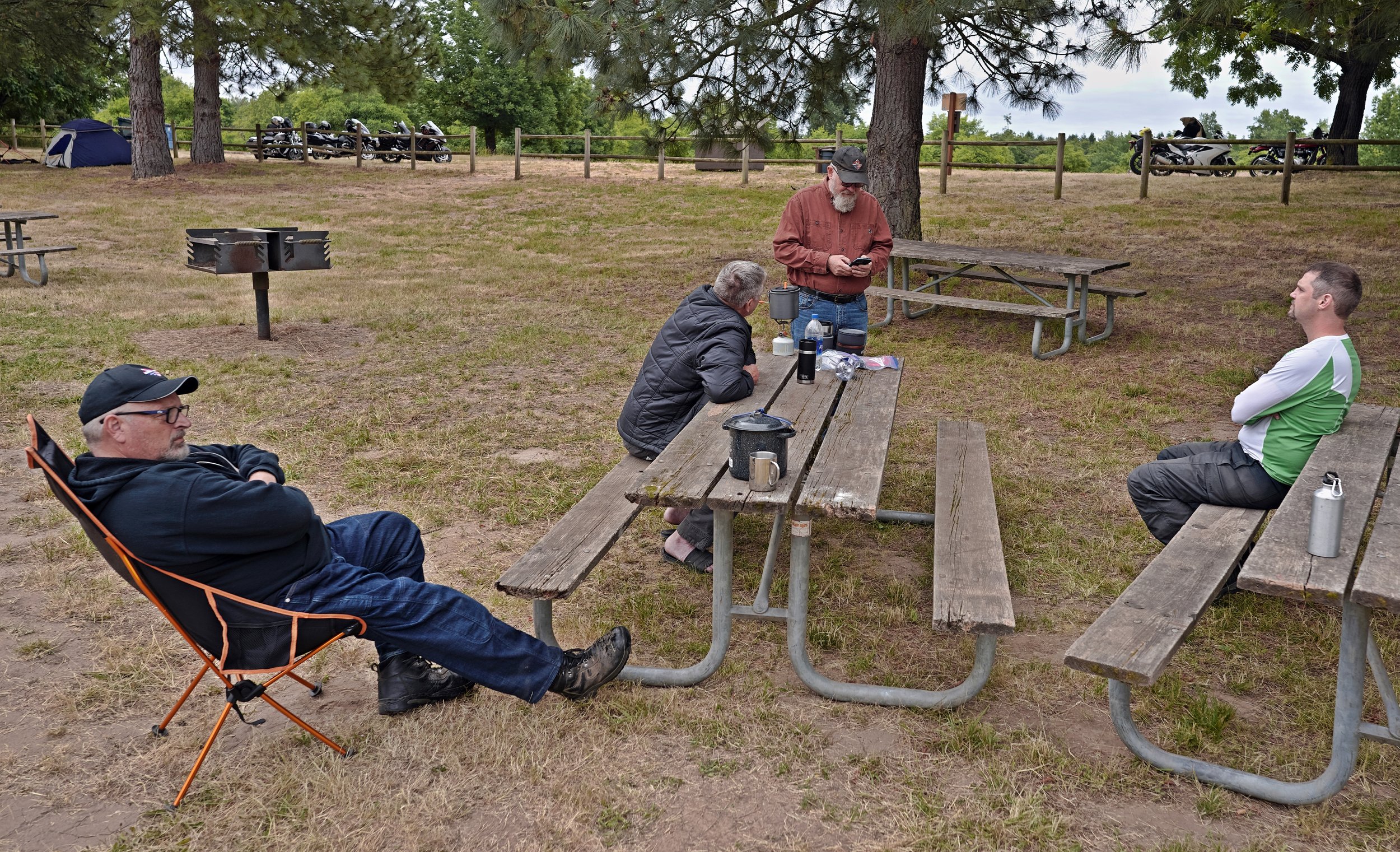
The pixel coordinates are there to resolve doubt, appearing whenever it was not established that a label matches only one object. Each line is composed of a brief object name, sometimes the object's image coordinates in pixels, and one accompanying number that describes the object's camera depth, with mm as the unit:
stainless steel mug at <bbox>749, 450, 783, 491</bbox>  3029
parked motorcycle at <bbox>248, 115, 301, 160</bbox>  26272
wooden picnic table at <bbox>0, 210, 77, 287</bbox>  9828
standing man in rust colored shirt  5637
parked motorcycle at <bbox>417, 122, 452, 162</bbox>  23859
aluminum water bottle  2652
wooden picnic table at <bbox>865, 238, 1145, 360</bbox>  7805
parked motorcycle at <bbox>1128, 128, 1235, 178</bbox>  20047
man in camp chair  2523
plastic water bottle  4902
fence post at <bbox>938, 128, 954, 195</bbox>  17094
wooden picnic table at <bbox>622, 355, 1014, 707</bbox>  2967
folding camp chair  2543
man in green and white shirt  3340
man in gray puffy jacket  4008
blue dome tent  23625
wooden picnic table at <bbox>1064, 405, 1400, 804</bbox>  2508
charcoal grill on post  7844
